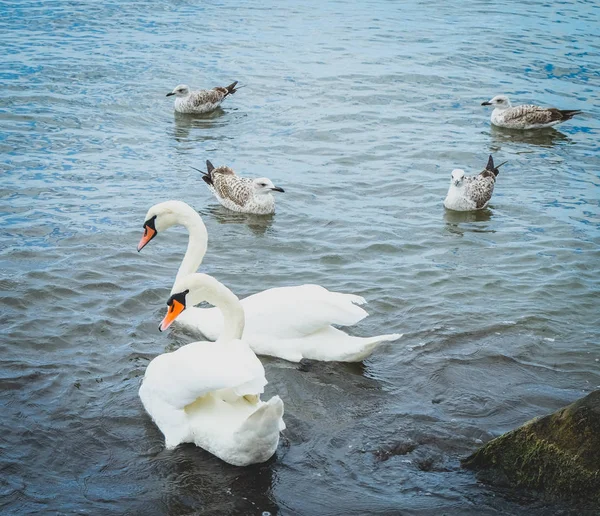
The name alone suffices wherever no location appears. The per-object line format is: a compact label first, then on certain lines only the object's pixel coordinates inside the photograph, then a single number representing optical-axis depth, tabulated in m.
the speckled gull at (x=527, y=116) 15.27
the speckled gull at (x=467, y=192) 11.45
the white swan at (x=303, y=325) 7.39
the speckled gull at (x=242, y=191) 11.41
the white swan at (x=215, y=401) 5.66
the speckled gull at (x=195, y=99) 15.64
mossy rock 5.04
